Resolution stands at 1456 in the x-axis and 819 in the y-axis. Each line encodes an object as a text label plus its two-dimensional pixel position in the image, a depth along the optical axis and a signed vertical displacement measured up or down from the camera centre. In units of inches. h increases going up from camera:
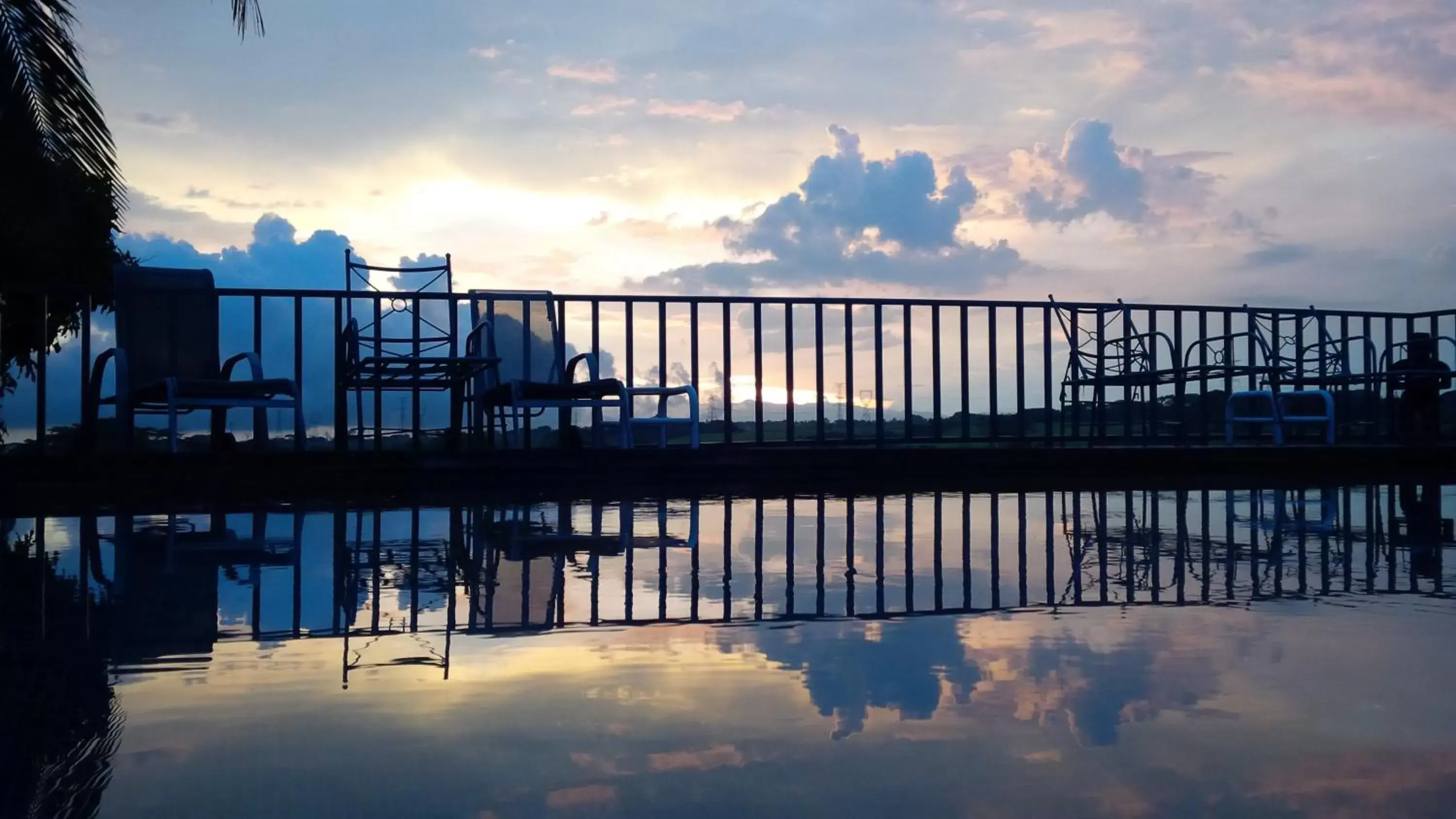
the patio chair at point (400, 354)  239.9 +13.8
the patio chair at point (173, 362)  213.5 +11.2
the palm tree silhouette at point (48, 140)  219.1 +53.9
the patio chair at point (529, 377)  241.4 +9.0
